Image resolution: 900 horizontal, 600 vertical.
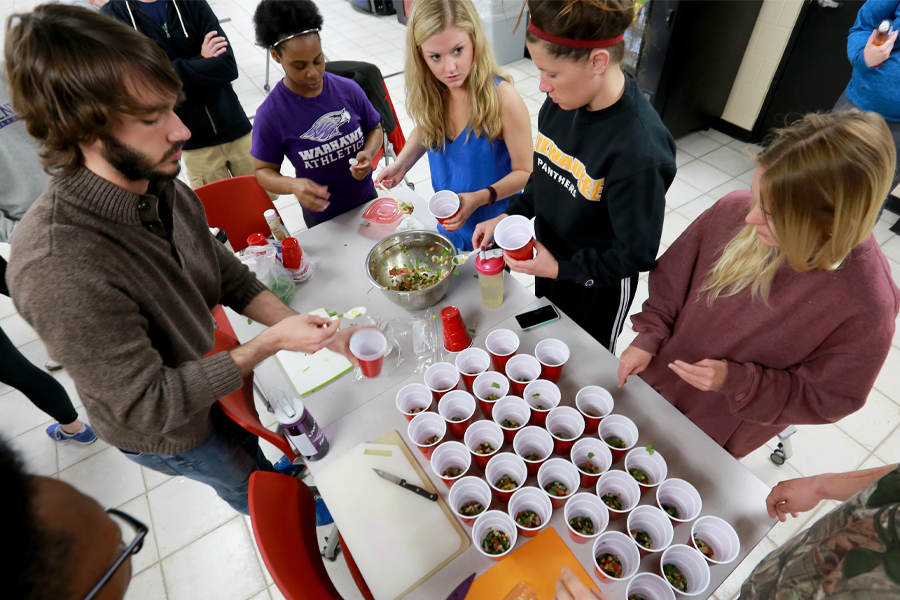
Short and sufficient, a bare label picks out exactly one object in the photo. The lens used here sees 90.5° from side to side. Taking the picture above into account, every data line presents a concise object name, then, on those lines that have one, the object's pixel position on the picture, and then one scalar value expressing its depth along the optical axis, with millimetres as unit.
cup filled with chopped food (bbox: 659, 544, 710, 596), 982
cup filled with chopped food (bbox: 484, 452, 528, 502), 1155
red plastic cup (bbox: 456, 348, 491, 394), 1436
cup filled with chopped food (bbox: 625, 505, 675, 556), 1046
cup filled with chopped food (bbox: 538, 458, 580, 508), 1144
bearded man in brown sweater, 992
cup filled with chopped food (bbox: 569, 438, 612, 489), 1158
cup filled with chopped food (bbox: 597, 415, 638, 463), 1209
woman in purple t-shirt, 1926
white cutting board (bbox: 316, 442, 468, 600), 1117
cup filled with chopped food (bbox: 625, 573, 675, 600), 966
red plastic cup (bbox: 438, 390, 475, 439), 1323
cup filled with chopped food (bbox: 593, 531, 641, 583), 1005
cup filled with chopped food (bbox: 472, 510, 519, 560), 1062
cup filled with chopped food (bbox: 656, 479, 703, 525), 1072
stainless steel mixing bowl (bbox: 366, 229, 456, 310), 1822
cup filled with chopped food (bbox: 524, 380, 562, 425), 1289
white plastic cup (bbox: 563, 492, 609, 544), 1086
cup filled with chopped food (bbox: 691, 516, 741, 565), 1014
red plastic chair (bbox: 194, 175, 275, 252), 2211
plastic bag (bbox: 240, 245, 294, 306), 1812
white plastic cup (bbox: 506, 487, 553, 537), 1102
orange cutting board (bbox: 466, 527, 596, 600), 1061
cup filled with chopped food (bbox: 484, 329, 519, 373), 1437
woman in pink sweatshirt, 938
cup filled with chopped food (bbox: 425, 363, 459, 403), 1411
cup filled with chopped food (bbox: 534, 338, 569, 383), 1373
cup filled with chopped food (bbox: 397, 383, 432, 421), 1365
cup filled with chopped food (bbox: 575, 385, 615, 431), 1279
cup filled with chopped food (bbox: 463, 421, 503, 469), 1224
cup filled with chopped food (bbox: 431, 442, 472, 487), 1210
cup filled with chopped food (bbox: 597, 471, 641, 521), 1117
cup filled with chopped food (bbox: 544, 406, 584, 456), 1246
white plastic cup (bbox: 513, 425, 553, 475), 1205
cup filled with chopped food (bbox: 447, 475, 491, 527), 1157
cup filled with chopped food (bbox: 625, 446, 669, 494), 1147
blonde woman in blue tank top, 1730
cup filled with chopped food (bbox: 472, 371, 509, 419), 1368
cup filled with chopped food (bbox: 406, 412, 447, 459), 1289
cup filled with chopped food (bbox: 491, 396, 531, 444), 1259
